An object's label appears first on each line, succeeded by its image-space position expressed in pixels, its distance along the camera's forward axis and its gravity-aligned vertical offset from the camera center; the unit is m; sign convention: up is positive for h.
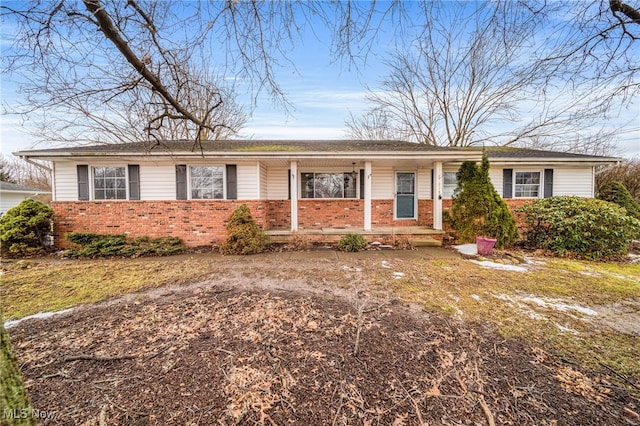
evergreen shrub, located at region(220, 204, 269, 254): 7.33 -0.90
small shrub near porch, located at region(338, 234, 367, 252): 7.59 -1.15
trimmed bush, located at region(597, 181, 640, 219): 9.27 +0.25
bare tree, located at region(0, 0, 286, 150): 2.73 +1.86
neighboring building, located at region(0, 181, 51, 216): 15.18 +0.71
